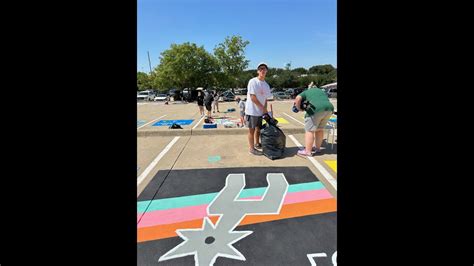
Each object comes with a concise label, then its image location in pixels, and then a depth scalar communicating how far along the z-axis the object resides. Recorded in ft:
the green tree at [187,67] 119.34
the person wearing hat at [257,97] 15.76
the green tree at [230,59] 122.01
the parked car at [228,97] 101.40
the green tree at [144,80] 188.65
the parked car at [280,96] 125.70
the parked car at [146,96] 129.35
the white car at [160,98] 123.18
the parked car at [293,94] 128.63
